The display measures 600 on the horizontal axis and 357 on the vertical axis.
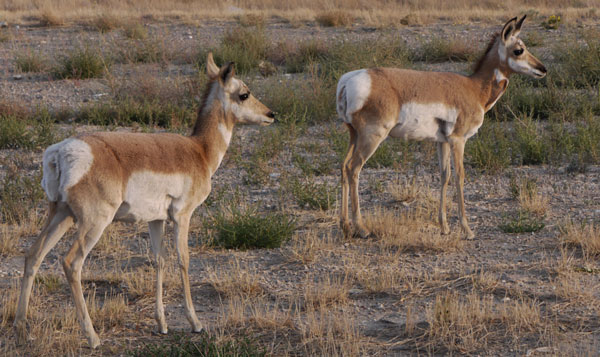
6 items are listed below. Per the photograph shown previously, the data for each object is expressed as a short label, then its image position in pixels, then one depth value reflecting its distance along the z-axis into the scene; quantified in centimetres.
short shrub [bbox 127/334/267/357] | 1067
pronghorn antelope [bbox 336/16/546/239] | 1637
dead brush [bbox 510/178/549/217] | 1836
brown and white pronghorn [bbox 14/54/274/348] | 1072
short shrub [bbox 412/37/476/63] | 3369
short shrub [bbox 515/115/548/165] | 2239
